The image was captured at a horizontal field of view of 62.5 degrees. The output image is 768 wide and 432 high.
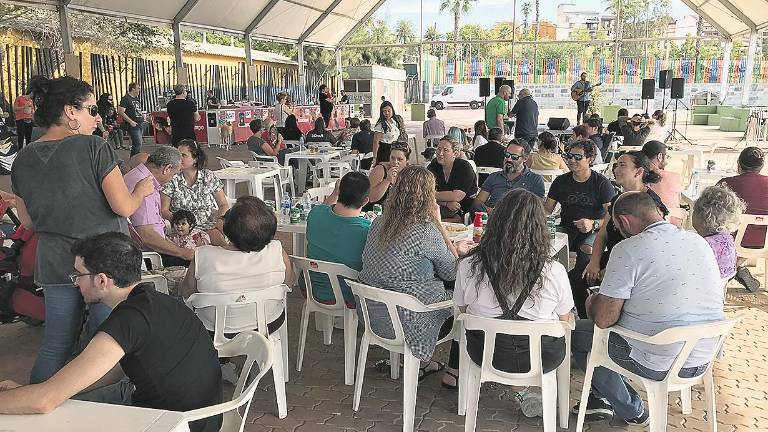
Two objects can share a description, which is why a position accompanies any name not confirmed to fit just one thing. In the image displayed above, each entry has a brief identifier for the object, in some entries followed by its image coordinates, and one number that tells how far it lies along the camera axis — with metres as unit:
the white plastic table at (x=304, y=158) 8.33
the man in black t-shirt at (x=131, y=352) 1.63
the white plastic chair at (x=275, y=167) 7.54
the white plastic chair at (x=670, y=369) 2.35
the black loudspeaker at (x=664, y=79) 15.65
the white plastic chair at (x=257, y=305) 2.79
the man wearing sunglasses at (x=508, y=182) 4.76
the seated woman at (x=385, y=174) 4.74
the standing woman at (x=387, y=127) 8.10
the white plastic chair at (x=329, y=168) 8.24
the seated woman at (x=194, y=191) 4.35
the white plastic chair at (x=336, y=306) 3.18
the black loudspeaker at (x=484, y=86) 15.08
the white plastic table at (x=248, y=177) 6.65
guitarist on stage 12.46
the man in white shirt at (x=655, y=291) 2.42
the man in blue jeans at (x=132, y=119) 11.66
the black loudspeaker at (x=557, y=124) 12.12
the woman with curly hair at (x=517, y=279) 2.47
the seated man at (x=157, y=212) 3.65
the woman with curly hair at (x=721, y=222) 3.44
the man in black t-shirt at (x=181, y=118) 10.70
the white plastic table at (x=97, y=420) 1.55
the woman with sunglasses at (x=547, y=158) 6.37
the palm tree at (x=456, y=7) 41.34
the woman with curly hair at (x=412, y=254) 2.93
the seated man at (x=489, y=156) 6.67
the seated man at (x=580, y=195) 4.27
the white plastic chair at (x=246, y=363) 1.82
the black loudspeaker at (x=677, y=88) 14.98
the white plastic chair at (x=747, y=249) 4.40
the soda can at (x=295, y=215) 4.18
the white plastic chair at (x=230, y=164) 7.50
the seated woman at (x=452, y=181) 4.99
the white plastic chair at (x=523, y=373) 2.44
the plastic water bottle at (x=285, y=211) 4.29
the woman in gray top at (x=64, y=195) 2.38
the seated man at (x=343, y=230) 3.27
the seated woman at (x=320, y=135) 10.05
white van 29.61
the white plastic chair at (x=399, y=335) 2.73
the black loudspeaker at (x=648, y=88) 15.16
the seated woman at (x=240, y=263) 2.80
